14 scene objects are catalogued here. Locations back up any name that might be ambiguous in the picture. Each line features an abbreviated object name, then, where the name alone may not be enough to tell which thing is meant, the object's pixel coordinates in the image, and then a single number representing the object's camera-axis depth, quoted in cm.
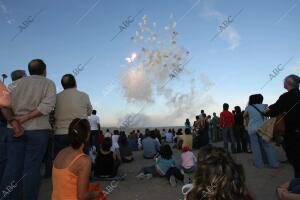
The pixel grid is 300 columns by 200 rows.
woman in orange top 232
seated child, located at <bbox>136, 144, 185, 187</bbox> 548
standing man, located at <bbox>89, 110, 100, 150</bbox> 722
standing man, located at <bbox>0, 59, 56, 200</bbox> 292
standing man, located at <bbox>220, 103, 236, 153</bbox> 815
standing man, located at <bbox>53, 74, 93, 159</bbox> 359
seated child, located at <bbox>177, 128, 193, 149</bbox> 1045
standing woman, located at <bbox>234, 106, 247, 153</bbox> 846
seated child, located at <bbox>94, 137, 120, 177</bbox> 561
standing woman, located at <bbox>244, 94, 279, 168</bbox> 592
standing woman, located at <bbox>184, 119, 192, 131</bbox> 1337
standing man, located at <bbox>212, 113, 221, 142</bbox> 1253
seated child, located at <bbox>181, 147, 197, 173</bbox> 605
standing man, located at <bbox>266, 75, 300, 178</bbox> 343
